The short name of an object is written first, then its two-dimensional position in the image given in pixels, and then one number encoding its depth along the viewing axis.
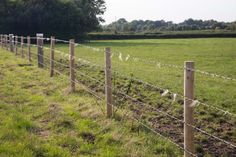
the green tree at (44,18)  56.69
